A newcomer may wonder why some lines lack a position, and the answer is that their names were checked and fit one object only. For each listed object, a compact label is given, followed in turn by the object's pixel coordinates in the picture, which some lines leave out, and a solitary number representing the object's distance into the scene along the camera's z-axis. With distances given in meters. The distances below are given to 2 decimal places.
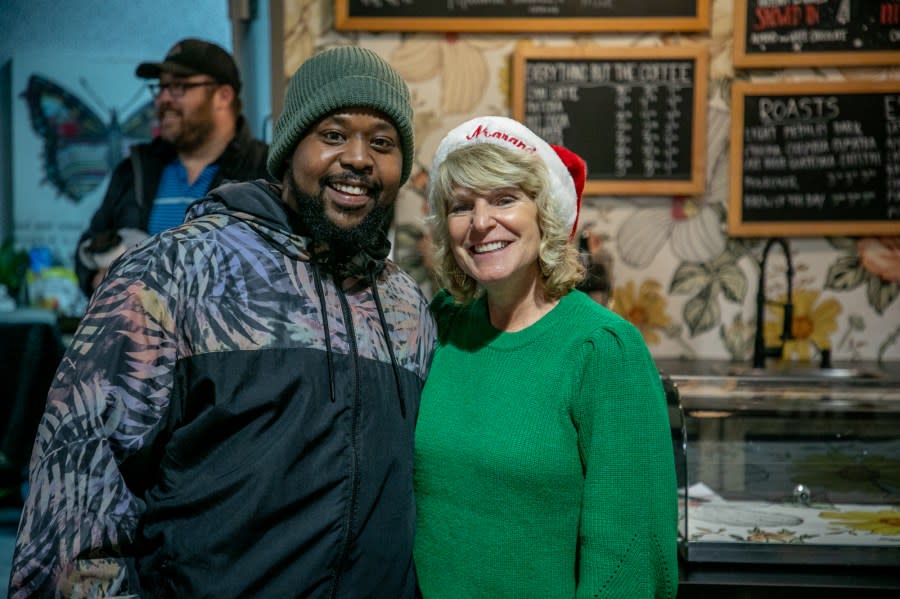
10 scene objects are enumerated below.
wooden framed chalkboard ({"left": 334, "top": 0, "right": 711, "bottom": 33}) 3.02
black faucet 2.87
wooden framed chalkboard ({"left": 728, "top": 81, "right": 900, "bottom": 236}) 3.03
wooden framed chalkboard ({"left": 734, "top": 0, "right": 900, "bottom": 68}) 3.01
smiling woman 1.42
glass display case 2.11
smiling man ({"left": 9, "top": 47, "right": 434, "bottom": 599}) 1.27
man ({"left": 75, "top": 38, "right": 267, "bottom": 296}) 2.84
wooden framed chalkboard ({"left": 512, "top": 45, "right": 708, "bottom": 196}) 3.06
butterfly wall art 5.37
